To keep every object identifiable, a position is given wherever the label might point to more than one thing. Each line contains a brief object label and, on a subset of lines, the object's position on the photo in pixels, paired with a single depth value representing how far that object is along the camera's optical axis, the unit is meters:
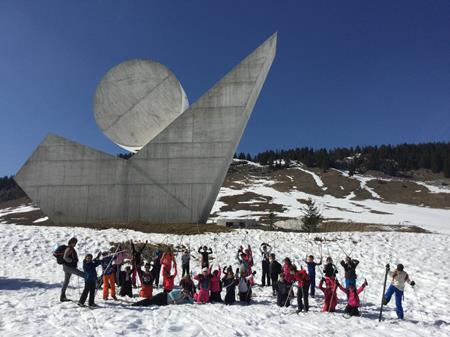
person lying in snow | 8.00
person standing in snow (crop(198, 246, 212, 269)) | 10.84
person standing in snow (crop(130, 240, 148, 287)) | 10.00
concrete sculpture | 20.42
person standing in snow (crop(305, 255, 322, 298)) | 9.35
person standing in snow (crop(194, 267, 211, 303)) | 8.75
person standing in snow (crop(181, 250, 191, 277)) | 11.13
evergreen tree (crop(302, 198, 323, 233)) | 25.68
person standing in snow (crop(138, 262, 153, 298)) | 8.70
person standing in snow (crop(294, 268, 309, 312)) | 8.04
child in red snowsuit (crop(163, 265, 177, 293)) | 8.91
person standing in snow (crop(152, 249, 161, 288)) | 10.35
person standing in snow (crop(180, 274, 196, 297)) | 8.77
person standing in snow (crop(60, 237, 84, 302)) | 7.65
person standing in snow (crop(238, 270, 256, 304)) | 8.86
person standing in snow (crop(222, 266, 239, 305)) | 8.75
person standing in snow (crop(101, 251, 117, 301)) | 8.43
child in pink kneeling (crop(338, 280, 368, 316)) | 7.64
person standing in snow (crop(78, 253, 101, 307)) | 7.49
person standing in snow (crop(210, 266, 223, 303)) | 8.95
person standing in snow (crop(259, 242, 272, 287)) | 10.97
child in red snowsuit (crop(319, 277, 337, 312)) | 8.06
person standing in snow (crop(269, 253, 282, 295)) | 10.30
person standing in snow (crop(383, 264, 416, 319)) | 7.69
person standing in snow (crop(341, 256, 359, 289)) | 8.28
